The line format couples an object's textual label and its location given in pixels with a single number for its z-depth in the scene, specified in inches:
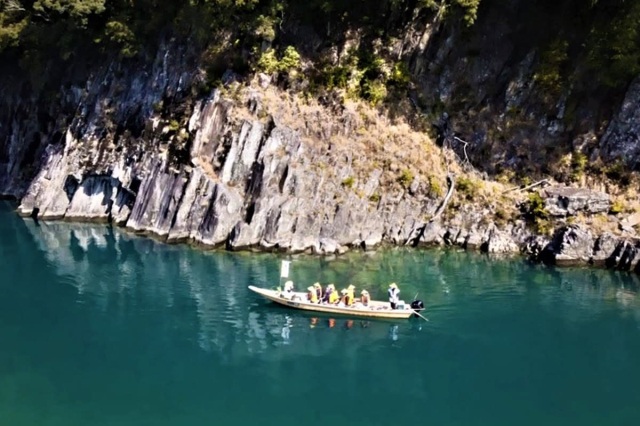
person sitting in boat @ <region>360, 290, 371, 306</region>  1728.6
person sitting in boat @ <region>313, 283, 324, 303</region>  1744.6
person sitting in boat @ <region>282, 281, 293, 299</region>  1745.8
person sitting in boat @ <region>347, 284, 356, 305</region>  1724.9
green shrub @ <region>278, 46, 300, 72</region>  2496.3
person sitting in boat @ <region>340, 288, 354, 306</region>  1722.4
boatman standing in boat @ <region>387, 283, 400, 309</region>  1723.7
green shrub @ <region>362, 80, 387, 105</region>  2487.7
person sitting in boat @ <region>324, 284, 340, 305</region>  1731.1
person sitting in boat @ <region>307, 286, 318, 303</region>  1738.4
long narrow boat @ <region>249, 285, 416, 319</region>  1713.8
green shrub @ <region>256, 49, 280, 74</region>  2491.4
